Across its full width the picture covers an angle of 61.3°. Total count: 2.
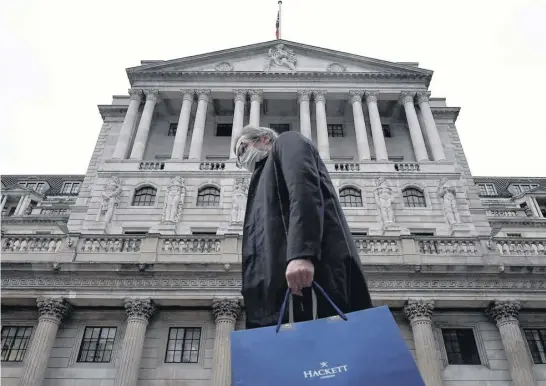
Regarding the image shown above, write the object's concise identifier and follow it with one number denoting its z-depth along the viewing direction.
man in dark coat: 3.94
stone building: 19.08
